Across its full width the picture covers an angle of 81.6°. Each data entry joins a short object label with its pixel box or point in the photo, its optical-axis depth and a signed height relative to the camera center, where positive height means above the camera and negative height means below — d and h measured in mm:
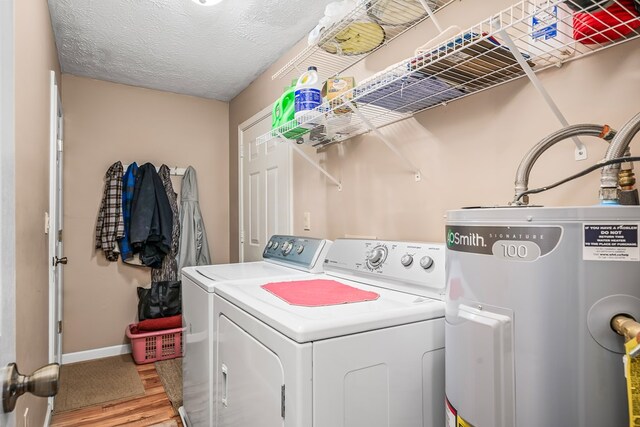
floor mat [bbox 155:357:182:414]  2351 -1123
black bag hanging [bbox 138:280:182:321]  3129 -673
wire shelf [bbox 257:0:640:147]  867 +463
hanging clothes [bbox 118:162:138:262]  3107 +150
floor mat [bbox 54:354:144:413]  2365 -1133
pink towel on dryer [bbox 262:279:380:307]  1094 -240
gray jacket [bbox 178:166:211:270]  3354 -72
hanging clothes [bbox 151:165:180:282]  3283 -240
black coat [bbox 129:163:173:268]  3070 +22
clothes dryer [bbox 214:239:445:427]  855 -335
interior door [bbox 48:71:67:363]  2064 -83
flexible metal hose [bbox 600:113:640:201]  679 +115
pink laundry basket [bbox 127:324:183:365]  2912 -994
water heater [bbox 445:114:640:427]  596 -155
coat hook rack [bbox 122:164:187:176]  3402 +469
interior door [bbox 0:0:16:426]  502 +38
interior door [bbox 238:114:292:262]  2639 +243
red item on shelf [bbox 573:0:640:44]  831 +462
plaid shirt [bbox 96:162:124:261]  3053 +57
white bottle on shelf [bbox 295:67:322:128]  1684 +555
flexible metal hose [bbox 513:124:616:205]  806 +170
